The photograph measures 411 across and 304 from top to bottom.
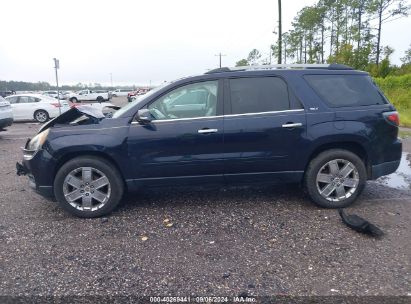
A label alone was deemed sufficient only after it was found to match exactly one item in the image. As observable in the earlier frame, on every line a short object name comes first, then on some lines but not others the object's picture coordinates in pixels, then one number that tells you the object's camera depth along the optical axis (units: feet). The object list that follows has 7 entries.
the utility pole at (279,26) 80.48
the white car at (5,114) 35.62
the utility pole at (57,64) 48.01
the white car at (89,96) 165.99
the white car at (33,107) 56.70
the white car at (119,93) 235.01
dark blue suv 13.65
